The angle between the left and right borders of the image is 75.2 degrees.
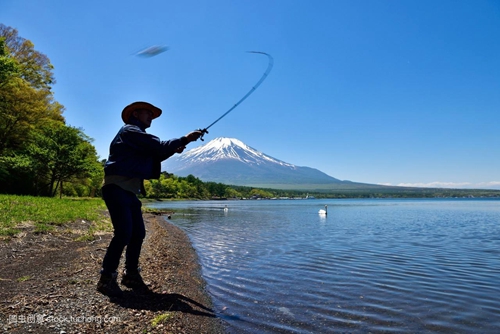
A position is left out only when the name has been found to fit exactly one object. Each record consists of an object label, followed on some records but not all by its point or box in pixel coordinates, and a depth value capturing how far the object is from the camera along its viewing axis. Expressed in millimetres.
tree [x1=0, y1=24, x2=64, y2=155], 29266
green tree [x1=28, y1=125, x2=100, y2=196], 32250
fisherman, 4504
